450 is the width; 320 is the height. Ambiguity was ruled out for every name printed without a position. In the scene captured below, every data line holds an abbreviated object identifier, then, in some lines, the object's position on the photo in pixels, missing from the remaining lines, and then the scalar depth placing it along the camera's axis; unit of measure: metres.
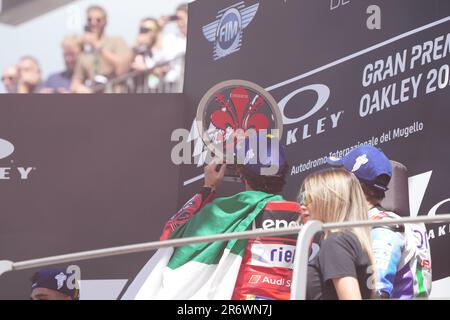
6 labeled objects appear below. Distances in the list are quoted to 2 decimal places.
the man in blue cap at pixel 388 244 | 7.77
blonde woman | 6.91
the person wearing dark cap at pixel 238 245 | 9.08
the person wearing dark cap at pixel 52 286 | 10.01
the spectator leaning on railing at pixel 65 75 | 15.66
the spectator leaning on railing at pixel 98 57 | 15.79
